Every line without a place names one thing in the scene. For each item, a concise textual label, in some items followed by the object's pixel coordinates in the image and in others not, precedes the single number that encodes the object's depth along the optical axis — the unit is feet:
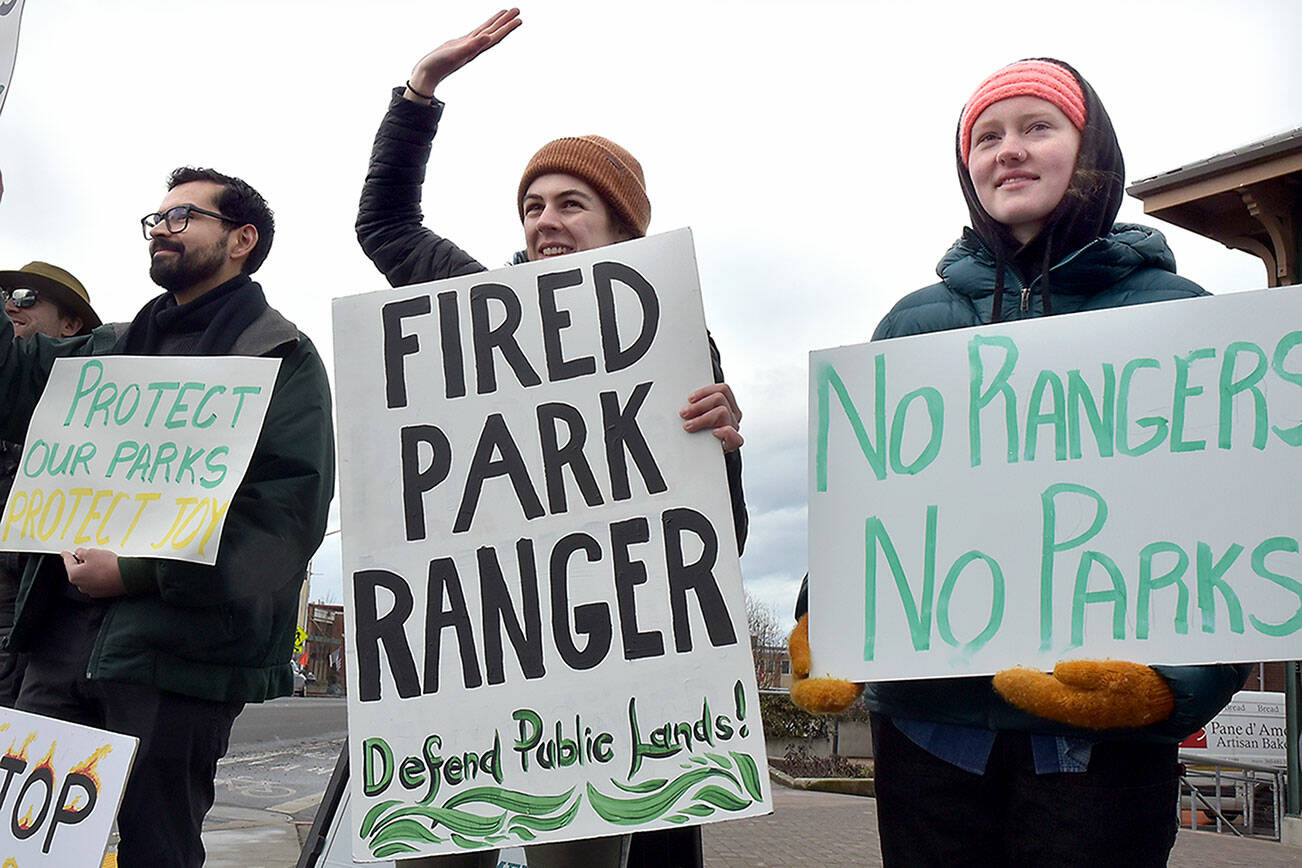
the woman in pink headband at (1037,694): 5.12
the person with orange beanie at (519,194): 7.48
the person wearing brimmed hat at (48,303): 12.64
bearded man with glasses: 7.82
